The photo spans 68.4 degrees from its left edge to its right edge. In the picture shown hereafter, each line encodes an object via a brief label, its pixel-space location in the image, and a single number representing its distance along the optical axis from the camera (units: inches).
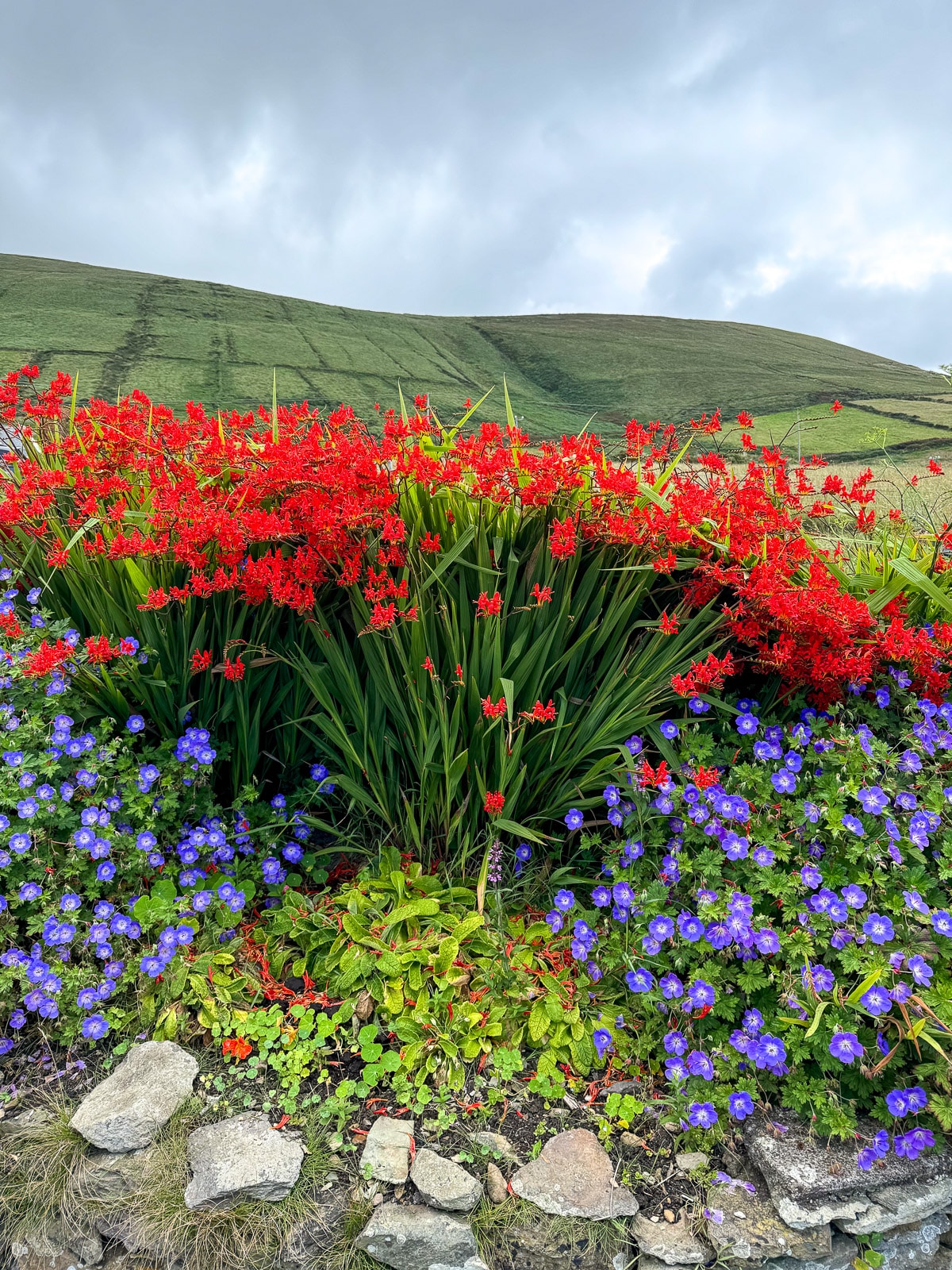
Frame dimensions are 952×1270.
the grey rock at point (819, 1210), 69.4
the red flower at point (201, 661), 94.0
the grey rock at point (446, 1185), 69.6
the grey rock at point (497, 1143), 74.5
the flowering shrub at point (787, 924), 73.5
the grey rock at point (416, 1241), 68.5
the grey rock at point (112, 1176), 74.9
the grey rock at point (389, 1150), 71.5
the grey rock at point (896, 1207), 71.7
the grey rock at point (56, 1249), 74.5
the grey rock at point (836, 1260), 72.0
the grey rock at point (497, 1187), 71.7
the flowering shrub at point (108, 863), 87.0
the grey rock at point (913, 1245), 75.0
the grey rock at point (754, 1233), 68.6
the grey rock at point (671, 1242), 68.1
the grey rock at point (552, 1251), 69.6
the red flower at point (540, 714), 82.1
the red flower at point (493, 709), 82.4
